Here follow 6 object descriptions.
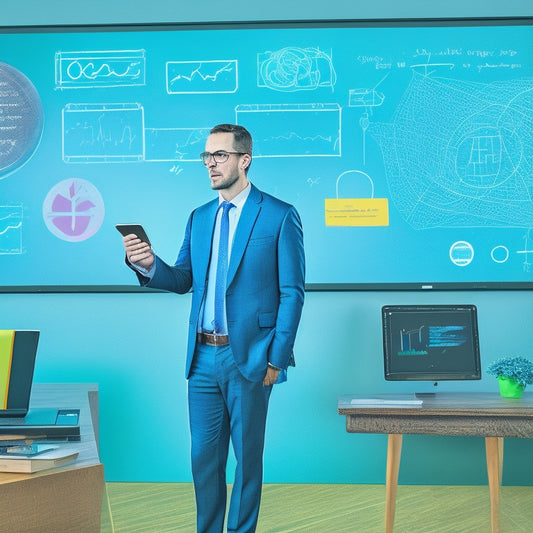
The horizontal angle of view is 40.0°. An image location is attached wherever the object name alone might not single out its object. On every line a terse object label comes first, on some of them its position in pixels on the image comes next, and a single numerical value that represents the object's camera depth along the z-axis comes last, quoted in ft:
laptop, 6.60
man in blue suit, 8.52
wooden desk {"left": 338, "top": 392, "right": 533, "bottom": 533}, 9.27
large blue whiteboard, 12.45
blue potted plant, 10.16
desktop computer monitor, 10.64
